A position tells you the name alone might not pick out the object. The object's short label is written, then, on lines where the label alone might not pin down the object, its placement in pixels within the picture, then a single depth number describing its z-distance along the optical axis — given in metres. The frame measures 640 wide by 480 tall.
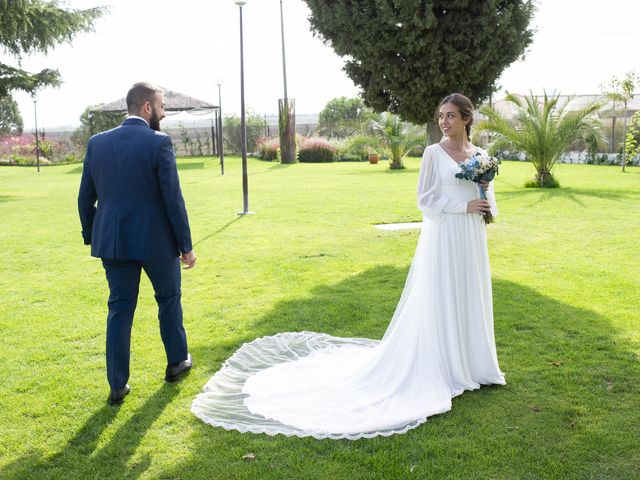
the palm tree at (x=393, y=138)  26.73
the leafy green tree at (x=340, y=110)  47.14
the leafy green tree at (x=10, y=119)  50.94
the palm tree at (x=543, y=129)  17.48
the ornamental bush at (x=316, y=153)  34.28
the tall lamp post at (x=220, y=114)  23.79
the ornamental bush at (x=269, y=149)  35.44
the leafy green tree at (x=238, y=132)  39.59
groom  3.97
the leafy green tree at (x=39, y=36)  19.05
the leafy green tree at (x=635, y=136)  18.38
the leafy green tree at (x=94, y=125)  39.47
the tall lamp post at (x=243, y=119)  13.28
